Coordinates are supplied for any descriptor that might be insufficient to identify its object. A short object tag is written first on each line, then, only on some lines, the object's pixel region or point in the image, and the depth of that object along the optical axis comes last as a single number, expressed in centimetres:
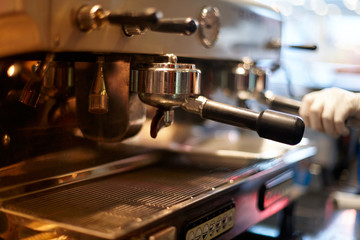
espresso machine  52
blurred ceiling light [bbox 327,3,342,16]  208
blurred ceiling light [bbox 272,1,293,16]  214
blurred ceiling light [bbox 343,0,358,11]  199
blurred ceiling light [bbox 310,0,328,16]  210
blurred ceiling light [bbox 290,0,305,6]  211
